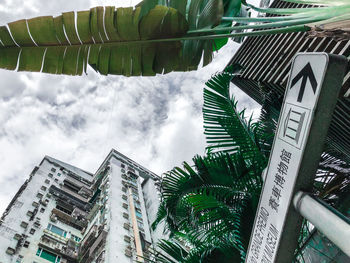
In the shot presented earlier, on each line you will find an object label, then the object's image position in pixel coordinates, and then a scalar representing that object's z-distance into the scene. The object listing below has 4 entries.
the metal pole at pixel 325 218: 1.15
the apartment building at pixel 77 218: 23.09
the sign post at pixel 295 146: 1.34
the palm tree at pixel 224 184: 3.62
